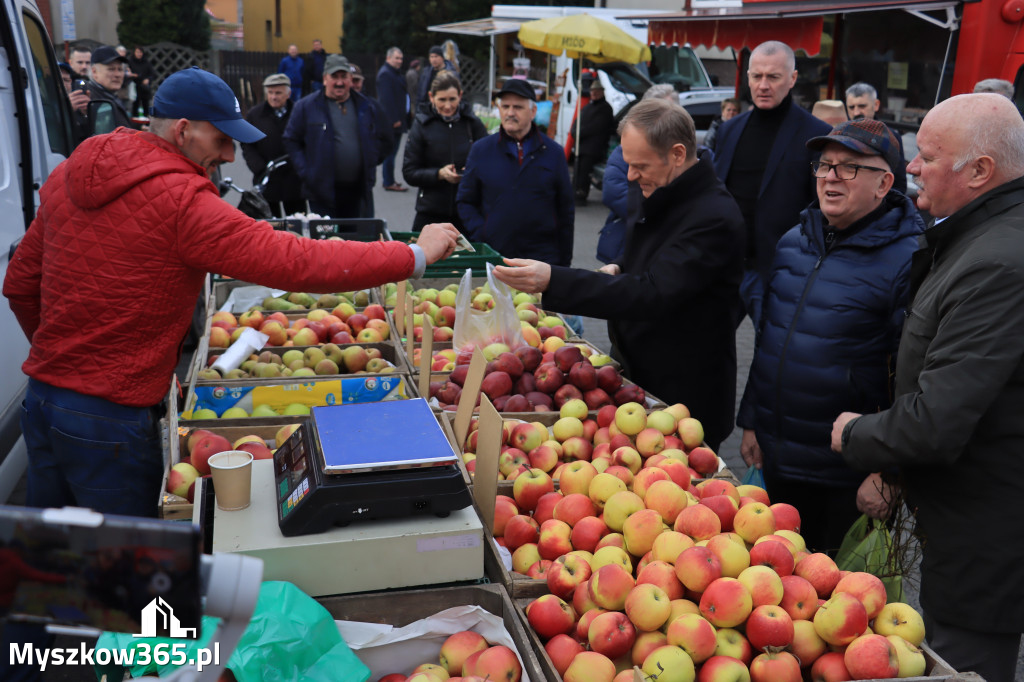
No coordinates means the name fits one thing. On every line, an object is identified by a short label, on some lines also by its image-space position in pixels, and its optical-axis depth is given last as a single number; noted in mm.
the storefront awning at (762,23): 8477
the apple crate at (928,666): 1822
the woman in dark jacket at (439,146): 6844
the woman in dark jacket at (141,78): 15322
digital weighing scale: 1927
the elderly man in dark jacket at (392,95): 14695
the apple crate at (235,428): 2816
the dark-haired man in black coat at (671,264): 3094
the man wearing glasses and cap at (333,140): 7664
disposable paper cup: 1997
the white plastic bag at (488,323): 3973
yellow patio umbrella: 12953
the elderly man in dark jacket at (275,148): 8289
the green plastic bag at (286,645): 1709
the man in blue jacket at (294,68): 21703
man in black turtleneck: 4848
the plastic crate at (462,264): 5266
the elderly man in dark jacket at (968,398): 2105
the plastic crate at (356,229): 5883
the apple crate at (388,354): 3891
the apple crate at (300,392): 3344
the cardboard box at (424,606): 1948
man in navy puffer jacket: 2775
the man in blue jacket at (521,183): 5566
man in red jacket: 2301
